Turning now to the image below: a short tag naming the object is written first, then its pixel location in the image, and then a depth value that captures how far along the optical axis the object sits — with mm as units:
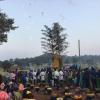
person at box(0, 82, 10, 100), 4426
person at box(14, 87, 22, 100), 6466
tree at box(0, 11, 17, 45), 16799
